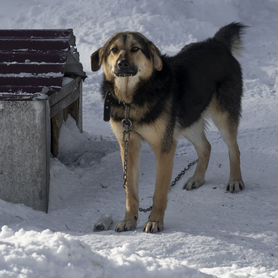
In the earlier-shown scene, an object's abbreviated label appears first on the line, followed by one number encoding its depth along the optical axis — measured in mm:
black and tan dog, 10414
